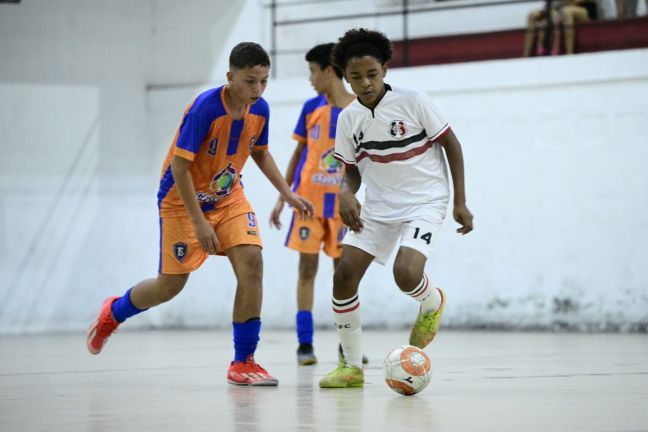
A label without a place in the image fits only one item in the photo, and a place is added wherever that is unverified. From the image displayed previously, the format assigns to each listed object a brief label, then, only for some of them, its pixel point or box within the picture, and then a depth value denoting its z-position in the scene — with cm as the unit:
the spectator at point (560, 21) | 2373
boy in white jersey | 1138
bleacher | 2336
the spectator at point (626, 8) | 2442
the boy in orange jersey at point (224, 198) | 1155
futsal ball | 1024
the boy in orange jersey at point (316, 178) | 1539
